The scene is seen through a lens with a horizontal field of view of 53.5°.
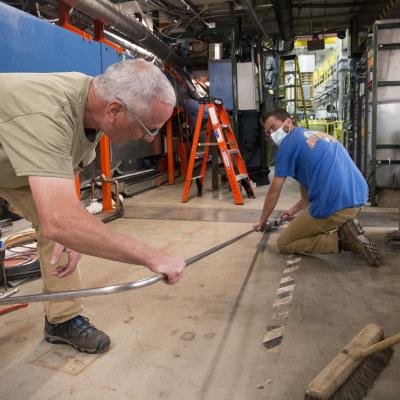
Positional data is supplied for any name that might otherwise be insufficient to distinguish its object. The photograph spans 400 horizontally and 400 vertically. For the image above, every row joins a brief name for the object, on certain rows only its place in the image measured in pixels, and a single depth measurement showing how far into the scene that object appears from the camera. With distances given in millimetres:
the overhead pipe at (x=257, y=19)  5113
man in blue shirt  2744
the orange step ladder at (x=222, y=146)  5020
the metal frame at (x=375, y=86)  4391
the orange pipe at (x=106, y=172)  4434
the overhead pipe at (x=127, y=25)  3879
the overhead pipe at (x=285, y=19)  5820
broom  1327
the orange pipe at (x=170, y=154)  6719
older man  1096
